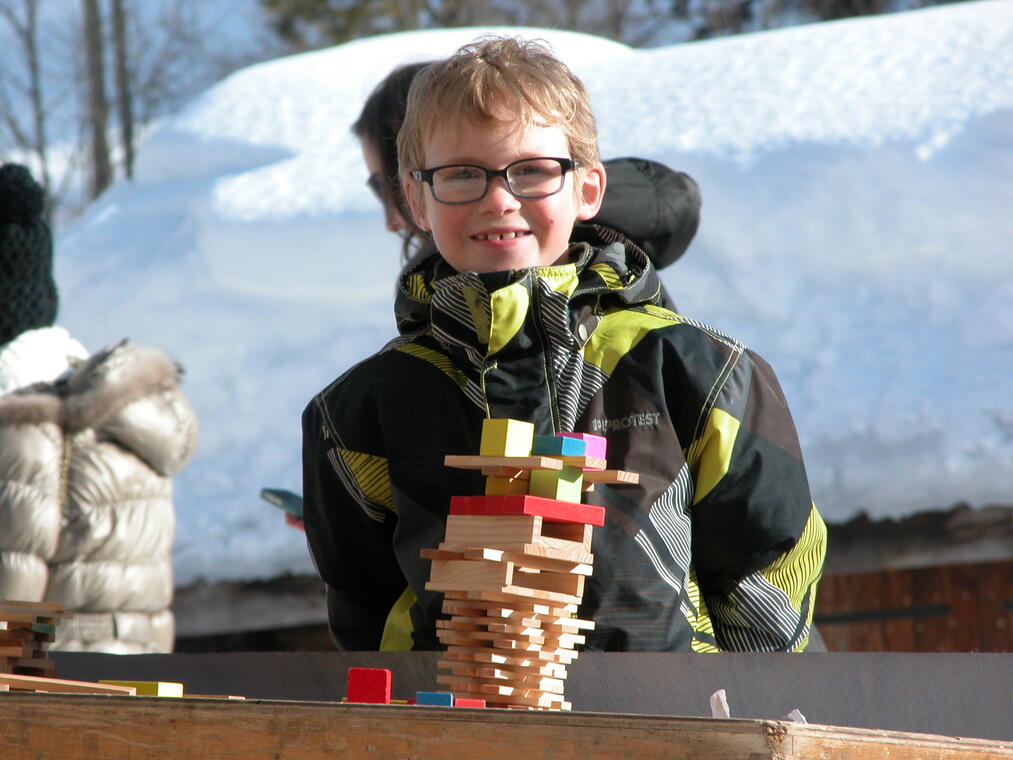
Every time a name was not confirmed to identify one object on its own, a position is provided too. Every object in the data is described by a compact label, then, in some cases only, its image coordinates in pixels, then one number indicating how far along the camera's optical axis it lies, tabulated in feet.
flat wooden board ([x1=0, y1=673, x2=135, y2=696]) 12.05
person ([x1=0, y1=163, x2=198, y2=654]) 16.98
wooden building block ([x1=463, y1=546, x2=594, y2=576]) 11.91
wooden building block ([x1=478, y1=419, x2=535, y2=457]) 11.99
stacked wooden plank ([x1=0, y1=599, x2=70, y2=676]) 12.43
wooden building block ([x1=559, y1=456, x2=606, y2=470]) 12.01
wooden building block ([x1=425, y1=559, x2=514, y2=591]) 11.92
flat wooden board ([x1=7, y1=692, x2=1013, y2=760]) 11.42
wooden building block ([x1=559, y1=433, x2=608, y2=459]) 12.02
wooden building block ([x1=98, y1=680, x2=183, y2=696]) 12.06
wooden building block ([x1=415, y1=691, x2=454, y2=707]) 11.80
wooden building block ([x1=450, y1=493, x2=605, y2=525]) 11.93
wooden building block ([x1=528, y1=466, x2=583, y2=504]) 12.00
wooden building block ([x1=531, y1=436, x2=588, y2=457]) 11.99
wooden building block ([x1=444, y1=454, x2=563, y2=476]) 11.95
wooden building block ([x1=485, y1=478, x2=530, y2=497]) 12.04
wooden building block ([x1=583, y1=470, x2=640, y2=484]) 12.08
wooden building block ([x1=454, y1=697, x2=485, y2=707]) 11.80
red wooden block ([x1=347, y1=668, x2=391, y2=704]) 11.94
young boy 12.58
